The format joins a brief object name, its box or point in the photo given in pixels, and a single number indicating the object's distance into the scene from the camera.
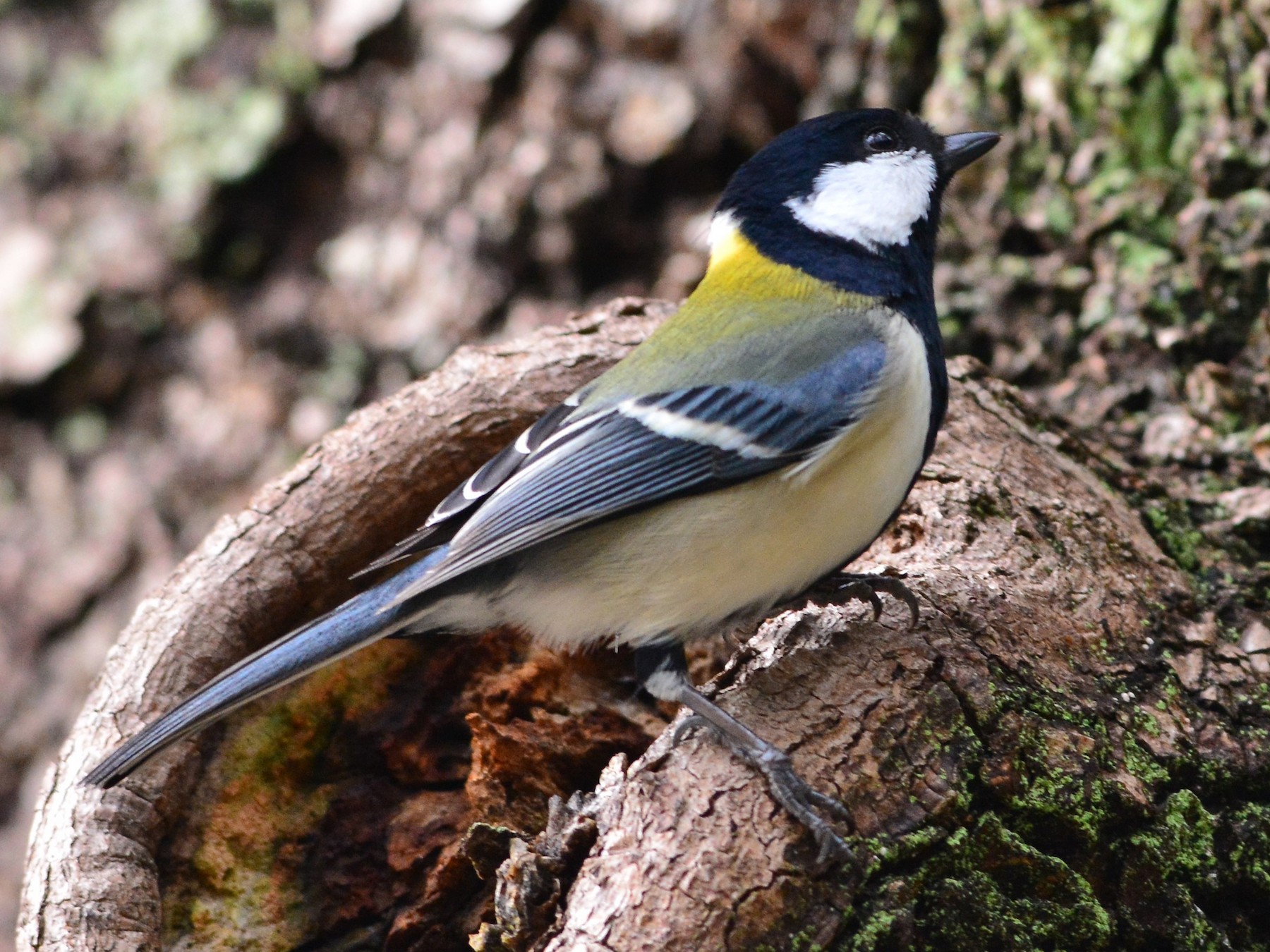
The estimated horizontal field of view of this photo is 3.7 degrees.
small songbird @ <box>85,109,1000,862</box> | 2.55
